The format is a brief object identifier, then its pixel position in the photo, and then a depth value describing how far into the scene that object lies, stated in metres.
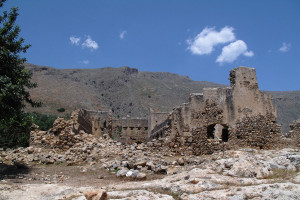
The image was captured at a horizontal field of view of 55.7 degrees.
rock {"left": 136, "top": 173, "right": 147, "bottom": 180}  8.09
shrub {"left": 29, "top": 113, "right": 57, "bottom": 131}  34.75
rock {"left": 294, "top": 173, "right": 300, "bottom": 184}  5.94
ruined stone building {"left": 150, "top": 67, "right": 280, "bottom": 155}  13.53
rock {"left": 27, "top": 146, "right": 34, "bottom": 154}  13.03
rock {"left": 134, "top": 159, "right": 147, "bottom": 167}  9.63
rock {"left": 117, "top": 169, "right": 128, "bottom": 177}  8.59
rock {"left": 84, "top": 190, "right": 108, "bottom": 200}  5.45
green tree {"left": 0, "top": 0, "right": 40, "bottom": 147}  9.27
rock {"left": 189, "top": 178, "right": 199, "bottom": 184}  6.47
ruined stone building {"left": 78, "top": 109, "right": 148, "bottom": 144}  25.58
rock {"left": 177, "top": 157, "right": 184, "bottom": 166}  10.54
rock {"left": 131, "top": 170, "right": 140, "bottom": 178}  8.21
